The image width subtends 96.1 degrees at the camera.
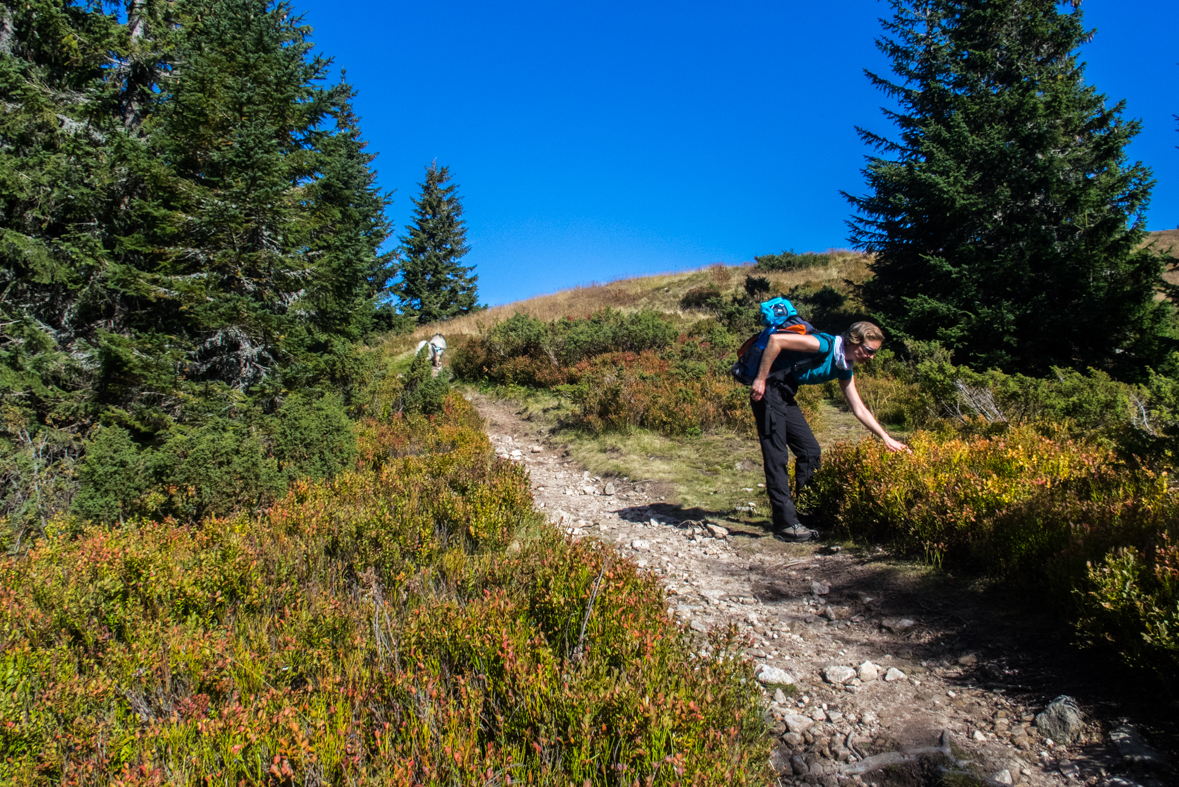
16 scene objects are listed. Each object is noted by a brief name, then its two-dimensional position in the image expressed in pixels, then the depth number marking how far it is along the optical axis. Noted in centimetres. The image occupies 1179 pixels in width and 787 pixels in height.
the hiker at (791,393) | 447
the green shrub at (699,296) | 2582
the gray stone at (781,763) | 205
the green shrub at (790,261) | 3056
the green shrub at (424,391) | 1168
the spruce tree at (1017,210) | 1051
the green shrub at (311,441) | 669
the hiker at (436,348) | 1738
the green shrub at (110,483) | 527
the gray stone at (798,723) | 227
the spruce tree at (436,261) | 2938
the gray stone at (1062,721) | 203
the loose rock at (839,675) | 260
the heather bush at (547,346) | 1548
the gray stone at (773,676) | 262
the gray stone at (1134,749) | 183
